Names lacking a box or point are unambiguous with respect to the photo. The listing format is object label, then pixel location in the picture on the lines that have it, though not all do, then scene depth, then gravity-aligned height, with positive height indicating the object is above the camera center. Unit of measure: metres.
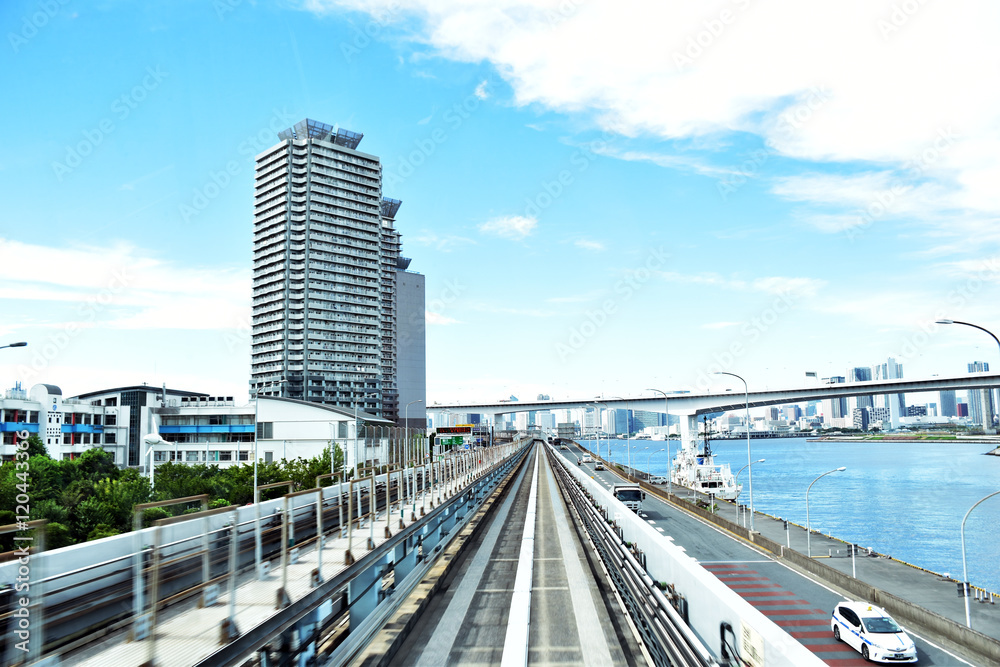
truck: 43.88 -6.39
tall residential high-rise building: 136.75 +30.15
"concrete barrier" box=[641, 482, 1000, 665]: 18.67 -7.70
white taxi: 18.06 -7.10
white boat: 77.81 -10.29
